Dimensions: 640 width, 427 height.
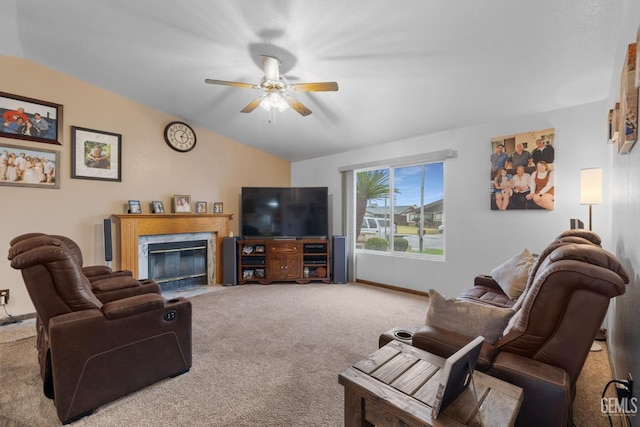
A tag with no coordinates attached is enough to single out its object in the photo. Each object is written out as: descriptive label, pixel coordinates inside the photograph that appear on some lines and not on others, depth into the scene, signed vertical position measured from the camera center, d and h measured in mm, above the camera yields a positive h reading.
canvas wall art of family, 3129 +511
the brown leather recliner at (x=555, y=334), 1122 -523
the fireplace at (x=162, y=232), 3936 -289
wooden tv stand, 4953 -857
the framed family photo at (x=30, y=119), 3191 +1112
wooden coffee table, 922 -661
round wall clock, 4438 +1248
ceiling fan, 2531 +1176
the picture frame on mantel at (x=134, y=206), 4027 +103
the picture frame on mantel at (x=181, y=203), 4480 +165
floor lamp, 2539 +252
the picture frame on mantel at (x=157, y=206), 4242 +110
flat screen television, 5152 +49
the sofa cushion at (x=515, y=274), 2445 -539
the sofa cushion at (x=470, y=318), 1340 -511
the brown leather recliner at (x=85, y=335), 1622 -783
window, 4223 +80
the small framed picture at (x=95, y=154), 3643 +789
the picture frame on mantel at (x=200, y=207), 4781 +110
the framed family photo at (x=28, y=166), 3180 +544
